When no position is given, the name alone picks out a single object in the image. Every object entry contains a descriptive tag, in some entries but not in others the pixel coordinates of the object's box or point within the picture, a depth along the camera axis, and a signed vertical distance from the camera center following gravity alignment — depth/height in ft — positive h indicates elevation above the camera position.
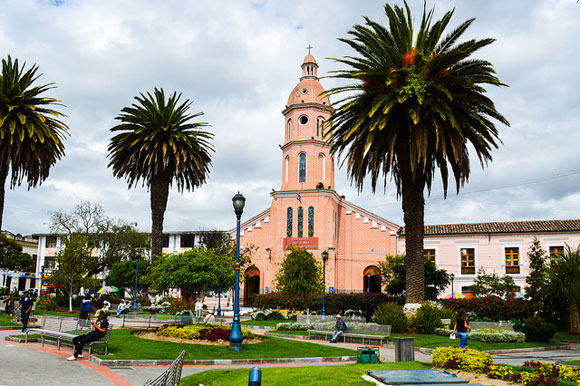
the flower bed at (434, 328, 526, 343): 71.67 -7.72
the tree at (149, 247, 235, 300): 71.67 +0.34
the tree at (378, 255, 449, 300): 121.19 -0.31
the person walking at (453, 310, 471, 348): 47.52 -4.31
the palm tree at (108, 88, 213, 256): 104.83 +26.13
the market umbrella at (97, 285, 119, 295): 131.56 -3.97
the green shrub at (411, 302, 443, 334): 74.49 -5.86
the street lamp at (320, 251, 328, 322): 90.22 -6.05
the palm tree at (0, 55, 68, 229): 81.61 +22.95
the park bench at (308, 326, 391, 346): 64.49 -7.48
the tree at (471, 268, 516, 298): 129.29 -1.20
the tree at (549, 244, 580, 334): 95.09 +0.74
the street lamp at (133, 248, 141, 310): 110.52 +4.34
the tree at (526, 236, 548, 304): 101.76 -0.09
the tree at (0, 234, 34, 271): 195.93 +6.51
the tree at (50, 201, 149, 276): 170.81 +12.60
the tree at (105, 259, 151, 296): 154.61 +0.32
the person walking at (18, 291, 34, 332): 63.00 -4.52
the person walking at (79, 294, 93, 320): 62.90 -4.25
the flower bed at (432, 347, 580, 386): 29.32 -5.44
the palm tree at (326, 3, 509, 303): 72.69 +25.00
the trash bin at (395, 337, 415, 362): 39.14 -5.33
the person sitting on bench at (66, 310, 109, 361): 42.80 -5.28
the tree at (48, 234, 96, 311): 110.52 +0.90
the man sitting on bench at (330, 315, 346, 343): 67.10 -6.73
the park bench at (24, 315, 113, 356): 45.69 -5.71
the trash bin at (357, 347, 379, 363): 39.32 -5.97
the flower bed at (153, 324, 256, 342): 53.93 -6.13
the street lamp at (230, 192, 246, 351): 49.16 -2.93
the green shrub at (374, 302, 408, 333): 75.51 -5.74
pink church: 162.30 +19.00
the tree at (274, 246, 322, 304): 109.91 +0.04
